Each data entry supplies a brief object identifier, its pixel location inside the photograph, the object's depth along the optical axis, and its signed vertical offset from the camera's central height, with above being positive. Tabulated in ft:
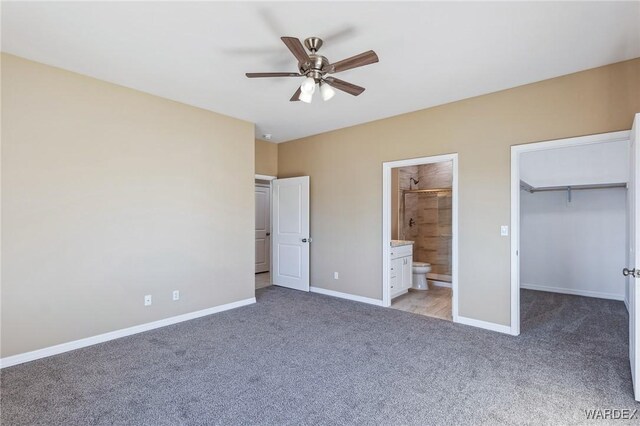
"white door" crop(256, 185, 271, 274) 24.60 -1.36
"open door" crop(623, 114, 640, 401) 7.33 -1.26
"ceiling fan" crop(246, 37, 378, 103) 7.49 +3.66
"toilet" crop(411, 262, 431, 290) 18.39 -3.68
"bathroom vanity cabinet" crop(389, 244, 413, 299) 15.87 -2.97
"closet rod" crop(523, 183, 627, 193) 15.74 +1.27
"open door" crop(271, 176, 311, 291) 17.95 -1.19
